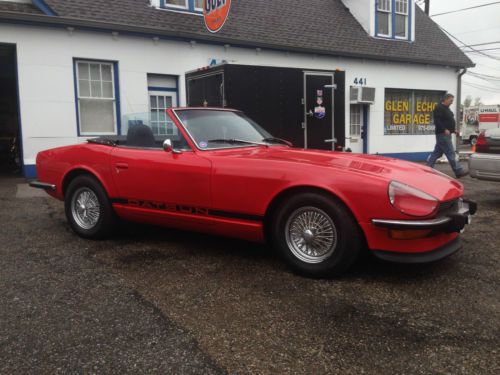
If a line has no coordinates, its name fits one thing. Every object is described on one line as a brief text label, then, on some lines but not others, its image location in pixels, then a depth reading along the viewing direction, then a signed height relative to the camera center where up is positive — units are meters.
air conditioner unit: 14.90 +1.24
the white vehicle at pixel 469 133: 32.09 -0.16
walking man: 9.41 -0.01
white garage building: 10.16 +2.12
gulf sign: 10.60 +2.89
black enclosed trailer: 7.49 +0.61
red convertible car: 3.39 -0.49
